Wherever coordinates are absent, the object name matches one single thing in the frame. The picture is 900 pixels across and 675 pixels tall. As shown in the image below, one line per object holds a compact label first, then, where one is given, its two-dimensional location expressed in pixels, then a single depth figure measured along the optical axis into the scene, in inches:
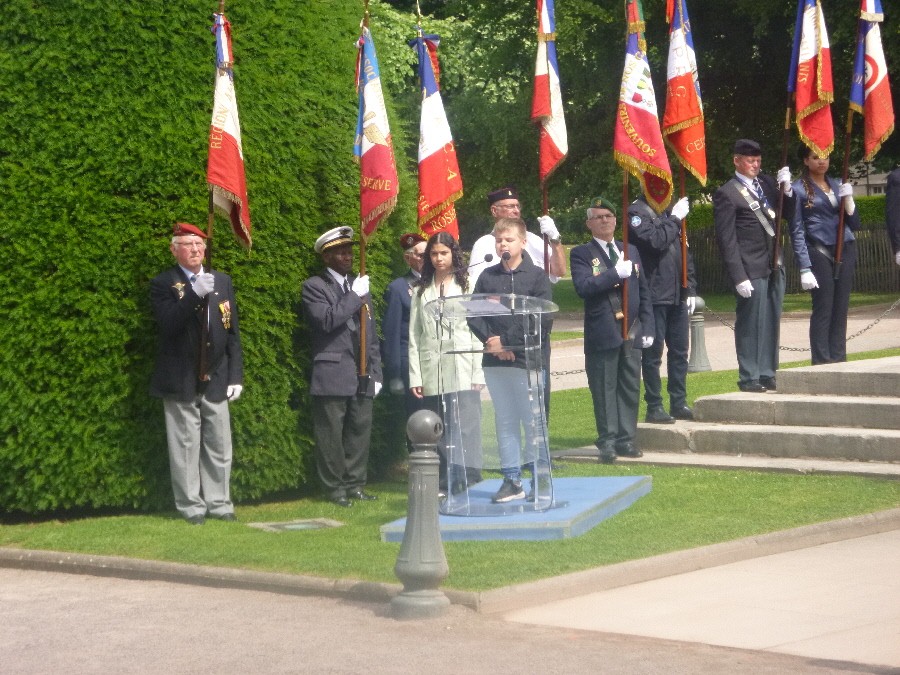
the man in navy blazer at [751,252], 488.4
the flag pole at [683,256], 474.3
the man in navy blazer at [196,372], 377.1
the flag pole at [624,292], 443.5
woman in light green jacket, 362.9
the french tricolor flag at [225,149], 378.9
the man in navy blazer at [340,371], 407.8
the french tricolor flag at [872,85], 538.6
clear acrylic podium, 358.6
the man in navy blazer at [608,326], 445.7
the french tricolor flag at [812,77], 517.0
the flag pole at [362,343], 408.8
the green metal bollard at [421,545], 279.6
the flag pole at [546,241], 426.9
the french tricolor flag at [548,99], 435.5
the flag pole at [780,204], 486.3
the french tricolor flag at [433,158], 441.4
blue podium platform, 337.7
